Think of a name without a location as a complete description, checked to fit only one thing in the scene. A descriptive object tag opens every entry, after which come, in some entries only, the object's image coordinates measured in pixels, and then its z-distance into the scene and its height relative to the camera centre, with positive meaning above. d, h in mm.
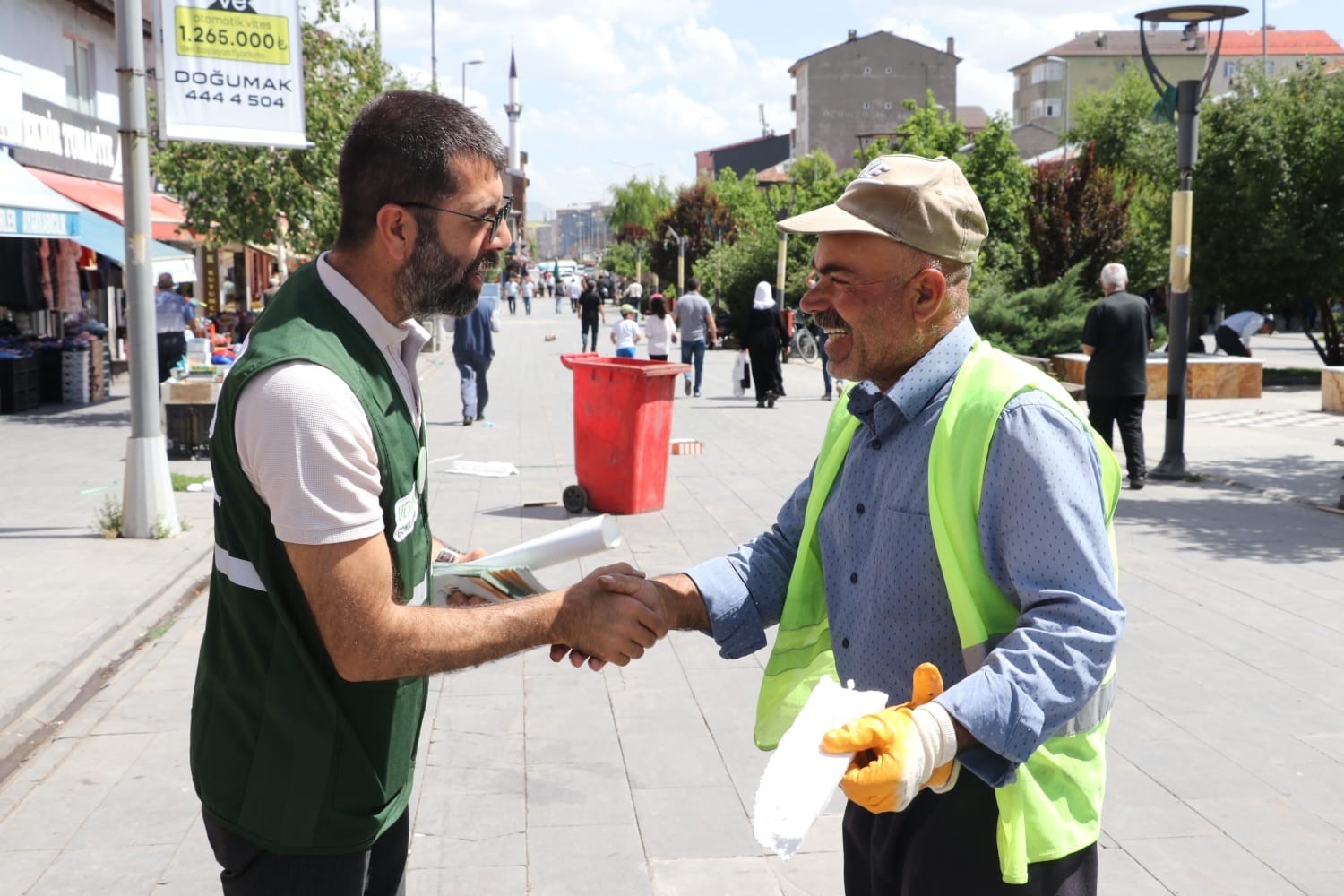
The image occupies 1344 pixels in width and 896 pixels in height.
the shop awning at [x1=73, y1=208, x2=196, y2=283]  17500 +921
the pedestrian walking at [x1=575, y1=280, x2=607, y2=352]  31828 +80
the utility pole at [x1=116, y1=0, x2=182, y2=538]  9367 -43
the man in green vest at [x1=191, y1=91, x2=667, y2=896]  2000 -364
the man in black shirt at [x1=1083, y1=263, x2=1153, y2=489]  11930 -458
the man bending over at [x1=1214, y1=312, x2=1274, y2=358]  27703 -368
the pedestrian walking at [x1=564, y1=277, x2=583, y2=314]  63344 +1023
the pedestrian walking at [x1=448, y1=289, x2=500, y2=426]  16625 -454
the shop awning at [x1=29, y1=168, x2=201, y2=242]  19266 +1761
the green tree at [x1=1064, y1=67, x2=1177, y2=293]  25656 +2673
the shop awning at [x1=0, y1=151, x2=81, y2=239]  14905 +1207
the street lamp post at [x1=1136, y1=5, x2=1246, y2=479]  12414 +466
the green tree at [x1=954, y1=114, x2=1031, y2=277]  29875 +3091
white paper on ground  12617 -1462
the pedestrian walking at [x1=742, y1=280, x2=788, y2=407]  19516 -406
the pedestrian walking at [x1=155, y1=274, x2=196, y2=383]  18516 -182
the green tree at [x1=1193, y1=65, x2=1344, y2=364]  22641 +2145
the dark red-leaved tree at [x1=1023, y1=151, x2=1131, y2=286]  27281 +1909
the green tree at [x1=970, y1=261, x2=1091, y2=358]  23375 -60
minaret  165875 +25723
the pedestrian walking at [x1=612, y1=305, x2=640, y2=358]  19922 -229
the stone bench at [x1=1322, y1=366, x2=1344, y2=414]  19234 -1090
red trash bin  10523 -933
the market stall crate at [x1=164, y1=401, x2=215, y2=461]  13945 -1203
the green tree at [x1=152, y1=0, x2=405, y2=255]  17250 +1731
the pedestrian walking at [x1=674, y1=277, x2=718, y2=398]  21453 -133
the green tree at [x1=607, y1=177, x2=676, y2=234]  106438 +9097
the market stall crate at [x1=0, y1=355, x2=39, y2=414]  17781 -939
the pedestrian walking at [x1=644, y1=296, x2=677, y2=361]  20234 -250
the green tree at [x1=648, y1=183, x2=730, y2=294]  62688 +4286
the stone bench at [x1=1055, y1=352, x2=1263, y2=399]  21234 -973
